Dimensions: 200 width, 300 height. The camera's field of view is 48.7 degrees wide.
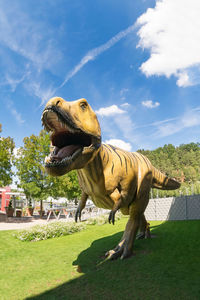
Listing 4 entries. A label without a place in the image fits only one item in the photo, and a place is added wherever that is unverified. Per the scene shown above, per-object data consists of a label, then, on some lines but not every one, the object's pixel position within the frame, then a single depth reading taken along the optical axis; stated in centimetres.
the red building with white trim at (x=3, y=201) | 3366
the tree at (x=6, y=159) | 1524
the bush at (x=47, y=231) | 954
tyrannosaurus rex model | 279
